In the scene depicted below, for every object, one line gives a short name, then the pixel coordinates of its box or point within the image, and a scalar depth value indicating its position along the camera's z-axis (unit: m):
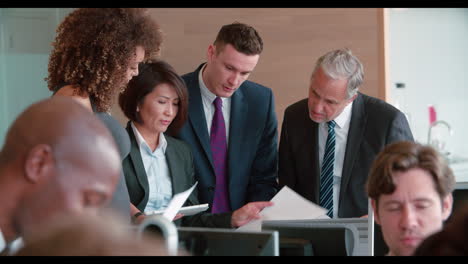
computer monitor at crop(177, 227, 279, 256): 2.23
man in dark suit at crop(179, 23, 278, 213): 3.28
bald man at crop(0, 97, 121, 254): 1.78
